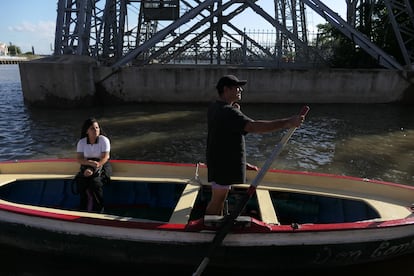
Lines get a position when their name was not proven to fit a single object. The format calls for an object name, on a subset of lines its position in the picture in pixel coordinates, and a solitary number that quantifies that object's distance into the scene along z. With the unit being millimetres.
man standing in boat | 3645
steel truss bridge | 16984
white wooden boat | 4367
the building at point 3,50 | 129125
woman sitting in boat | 5238
